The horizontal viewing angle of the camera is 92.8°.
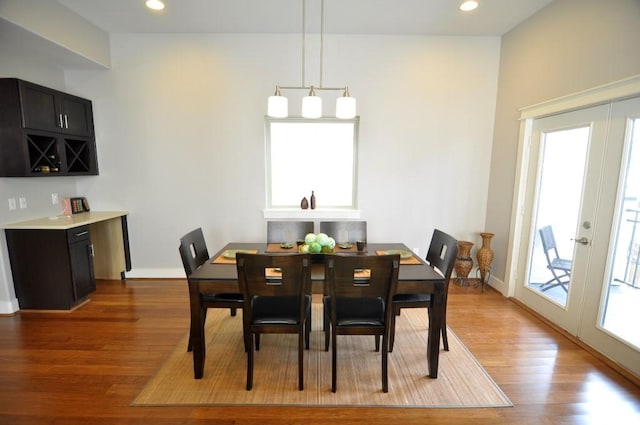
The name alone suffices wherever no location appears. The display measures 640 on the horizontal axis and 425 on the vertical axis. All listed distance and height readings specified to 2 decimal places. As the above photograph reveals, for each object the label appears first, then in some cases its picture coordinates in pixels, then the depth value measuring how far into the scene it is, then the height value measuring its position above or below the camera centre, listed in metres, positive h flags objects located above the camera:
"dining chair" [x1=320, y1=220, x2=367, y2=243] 3.15 -0.59
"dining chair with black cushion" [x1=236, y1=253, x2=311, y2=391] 1.86 -0.76
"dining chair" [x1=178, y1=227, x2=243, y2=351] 2.29 -0.96
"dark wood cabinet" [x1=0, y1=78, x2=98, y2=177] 2.92 +0.39
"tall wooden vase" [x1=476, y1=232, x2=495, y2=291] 3.76 -1.00
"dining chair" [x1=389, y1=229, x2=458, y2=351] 2.32 -0.80
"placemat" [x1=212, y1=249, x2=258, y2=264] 2.38 -0.70
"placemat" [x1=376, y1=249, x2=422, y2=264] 2.42 -0.70
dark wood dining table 2.06 -0.79
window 3.96 +0.14
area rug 1.96 -1.45
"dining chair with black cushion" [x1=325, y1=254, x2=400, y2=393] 1.86 -0.74
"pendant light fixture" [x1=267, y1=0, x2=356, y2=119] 2.37 +0.51
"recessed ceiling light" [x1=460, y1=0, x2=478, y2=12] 2.93 +1.64
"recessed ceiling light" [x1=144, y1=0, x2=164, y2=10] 2.95 +1.62
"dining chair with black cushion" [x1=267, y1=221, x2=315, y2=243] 3.14 -0.59
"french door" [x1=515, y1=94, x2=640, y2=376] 2.27 -0.43
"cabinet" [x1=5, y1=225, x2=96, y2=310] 3.05 -0.98
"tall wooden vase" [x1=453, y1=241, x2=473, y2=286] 3.82 -1.08
